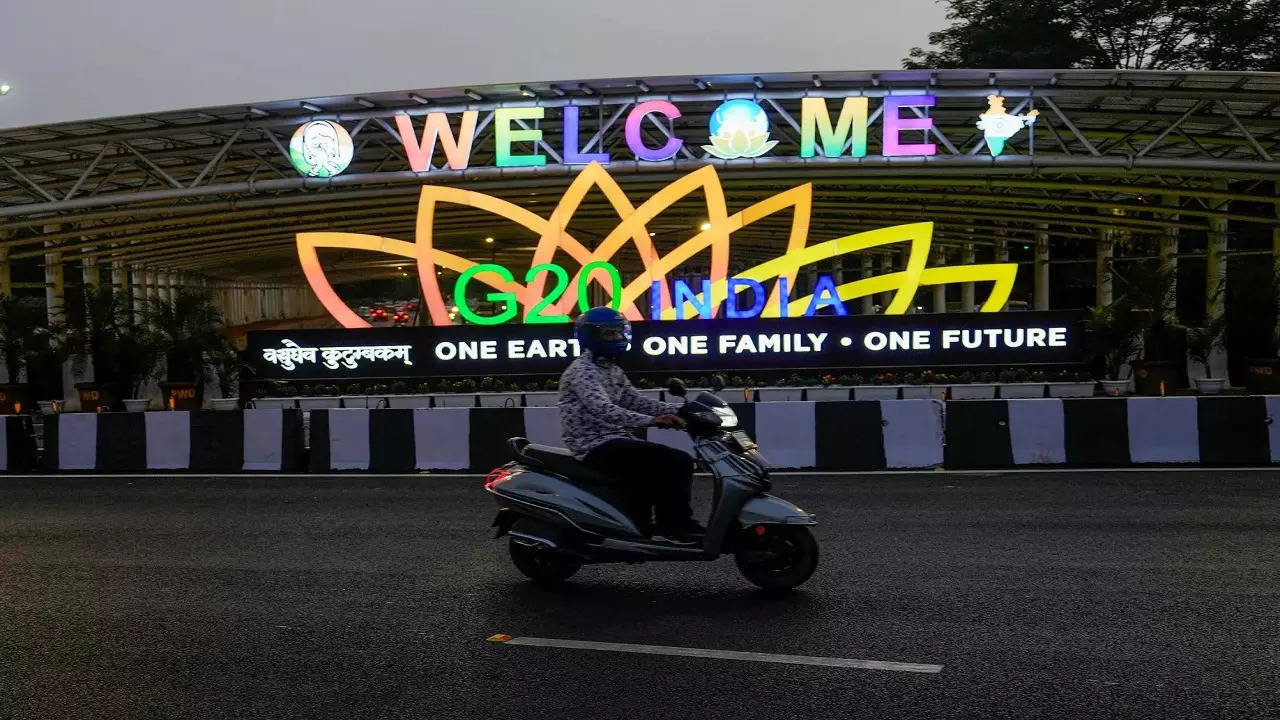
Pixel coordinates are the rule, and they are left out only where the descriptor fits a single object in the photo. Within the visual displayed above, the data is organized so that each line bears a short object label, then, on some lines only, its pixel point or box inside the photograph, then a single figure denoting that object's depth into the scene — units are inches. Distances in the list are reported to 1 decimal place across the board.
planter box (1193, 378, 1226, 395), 794.2
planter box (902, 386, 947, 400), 783.7
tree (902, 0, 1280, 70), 1665.8
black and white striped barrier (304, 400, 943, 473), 518.3
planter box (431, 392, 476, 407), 790.4
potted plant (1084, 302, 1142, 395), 909.8
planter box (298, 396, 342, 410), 784.9
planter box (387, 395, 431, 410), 784.3
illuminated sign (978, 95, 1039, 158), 964.0
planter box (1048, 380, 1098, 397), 795.4
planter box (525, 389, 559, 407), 783.7
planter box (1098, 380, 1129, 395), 847.7
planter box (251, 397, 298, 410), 792.3
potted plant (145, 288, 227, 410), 938.7
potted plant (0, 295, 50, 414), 935.0
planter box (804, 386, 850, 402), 780.0
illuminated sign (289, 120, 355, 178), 1004.6
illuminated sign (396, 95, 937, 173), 971.3
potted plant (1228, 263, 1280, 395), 887.7
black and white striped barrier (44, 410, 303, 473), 565.0
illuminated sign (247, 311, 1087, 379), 797.9
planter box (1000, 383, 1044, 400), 785.6
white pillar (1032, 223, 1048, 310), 1614.2
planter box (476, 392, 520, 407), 783.1
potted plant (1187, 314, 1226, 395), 886.4
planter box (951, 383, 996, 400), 784.3
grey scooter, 265.9
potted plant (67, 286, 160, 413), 935.0
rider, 271.6
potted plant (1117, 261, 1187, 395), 876.0
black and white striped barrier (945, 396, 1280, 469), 507.5
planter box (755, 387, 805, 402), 780.8
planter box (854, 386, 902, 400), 776.3
